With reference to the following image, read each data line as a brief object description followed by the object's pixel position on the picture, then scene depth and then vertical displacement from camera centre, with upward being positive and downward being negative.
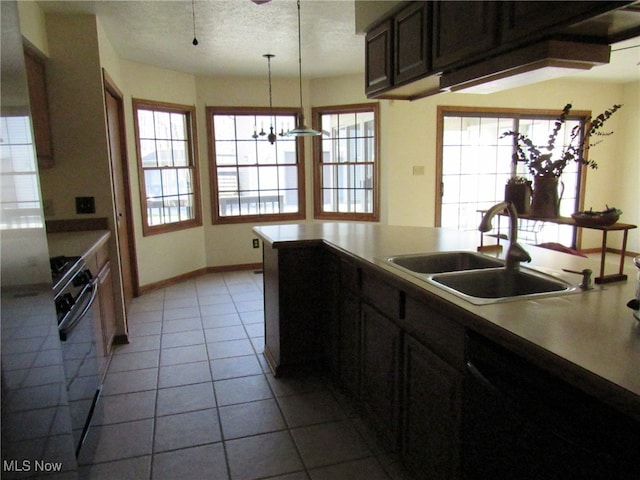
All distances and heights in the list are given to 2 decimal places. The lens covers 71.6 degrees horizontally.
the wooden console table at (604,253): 1.48 -0.29
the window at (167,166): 4.95 +0.14
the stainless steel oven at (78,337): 1.80 -0.69
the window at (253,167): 5.78 +0.13
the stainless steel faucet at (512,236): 1.71 -0.26
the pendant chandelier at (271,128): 4.78 +0.63
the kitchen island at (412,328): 1.03 -0.51
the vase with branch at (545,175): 1.76 -0.02
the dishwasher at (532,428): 0.89 -0.57
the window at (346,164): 5.80 +0.14
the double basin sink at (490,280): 1.56 -0.42
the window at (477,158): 5.93 +0.19
